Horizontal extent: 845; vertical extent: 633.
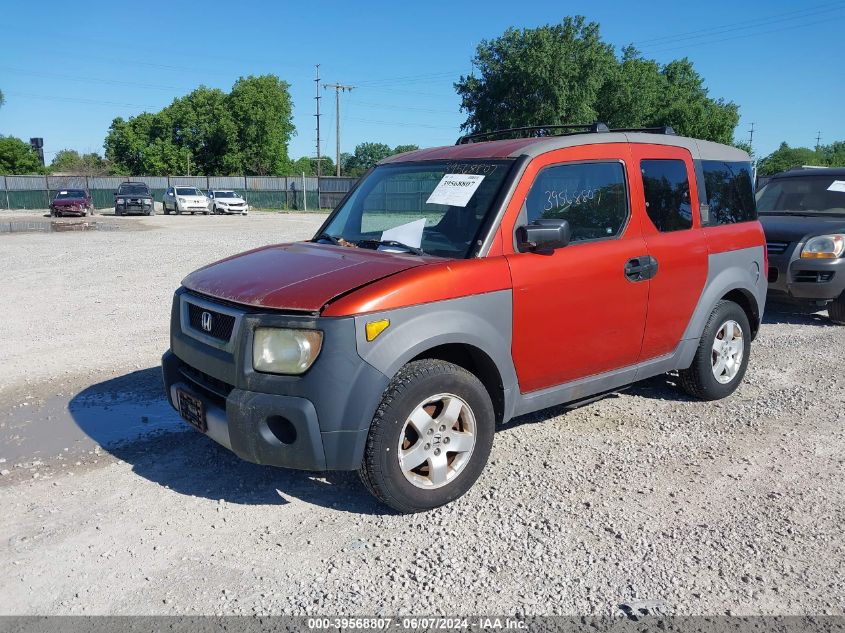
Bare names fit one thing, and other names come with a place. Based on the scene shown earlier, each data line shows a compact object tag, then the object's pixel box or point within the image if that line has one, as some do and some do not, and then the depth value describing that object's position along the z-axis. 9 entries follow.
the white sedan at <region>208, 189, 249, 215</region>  41.50
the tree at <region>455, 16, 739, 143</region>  50.81
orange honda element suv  3.36
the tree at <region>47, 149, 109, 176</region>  77.26
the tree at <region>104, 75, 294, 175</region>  71.12
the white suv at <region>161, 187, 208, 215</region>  41.31
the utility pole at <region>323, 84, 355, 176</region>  63.66
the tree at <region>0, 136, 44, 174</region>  76.62
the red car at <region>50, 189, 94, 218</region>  34.75
